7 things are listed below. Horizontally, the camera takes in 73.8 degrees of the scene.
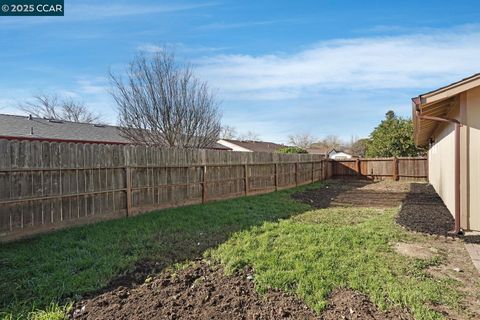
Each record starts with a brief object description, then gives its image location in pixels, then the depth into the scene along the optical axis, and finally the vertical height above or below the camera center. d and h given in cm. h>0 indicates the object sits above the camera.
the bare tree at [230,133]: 4443 +360
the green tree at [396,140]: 2269 +107
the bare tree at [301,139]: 5868 +312
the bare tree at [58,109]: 2944 +493
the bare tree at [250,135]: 5571 +379
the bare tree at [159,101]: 1408 +260
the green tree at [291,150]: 2302 +44
